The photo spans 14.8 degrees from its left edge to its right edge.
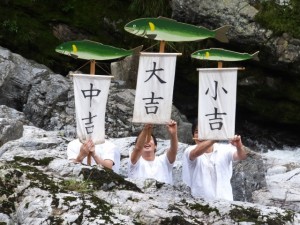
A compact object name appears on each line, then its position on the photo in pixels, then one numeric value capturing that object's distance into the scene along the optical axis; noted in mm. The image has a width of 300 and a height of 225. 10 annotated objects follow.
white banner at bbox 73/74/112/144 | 11249
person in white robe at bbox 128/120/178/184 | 10157
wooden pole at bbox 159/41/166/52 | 11190
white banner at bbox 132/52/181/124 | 11014
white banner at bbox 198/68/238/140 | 11001
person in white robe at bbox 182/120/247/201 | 10190
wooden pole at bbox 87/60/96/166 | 11478
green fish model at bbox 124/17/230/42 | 11131
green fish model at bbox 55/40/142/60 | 11419
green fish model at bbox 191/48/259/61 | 11785
